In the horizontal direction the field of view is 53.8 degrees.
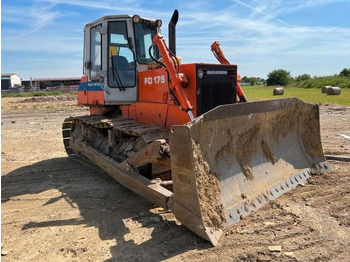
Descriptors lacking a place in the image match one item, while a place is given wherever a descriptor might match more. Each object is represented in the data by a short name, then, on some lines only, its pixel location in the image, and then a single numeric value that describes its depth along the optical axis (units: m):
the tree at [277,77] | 70.31
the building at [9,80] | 77.91
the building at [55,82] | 66.10
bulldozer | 3.66
